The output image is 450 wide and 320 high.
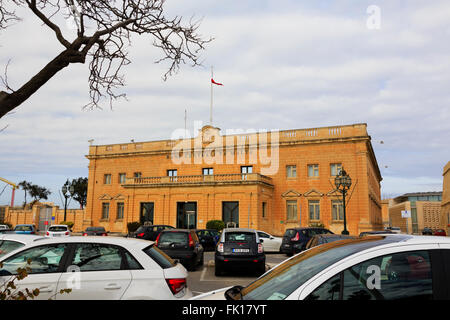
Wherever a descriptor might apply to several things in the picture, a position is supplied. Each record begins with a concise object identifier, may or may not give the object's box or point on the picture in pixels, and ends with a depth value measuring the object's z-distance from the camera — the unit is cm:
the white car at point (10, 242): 794
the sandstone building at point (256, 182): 3431
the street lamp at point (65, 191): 3079
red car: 3979
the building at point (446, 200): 6368
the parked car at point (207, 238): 2248
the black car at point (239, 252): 1219
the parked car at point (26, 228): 2608
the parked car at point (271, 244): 2150
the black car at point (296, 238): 1823
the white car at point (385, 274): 267
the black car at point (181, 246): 1311
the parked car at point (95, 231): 2838
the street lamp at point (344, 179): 2251
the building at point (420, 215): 7819
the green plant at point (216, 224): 3309
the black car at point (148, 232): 2143
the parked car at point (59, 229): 2372
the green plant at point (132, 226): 3783
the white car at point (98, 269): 500
